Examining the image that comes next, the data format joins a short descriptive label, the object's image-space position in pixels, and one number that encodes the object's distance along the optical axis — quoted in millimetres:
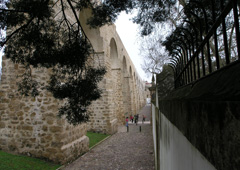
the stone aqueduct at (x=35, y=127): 6805
